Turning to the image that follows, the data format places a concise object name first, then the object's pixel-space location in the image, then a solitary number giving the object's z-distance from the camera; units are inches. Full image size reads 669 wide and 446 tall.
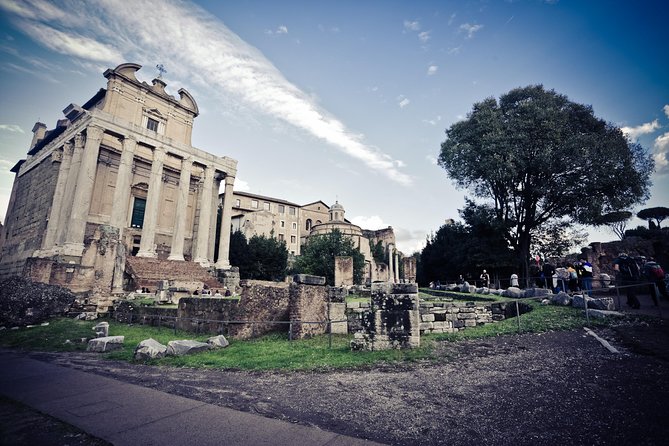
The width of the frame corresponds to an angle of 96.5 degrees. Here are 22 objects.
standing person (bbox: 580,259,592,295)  457.3
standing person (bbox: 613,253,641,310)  413.4
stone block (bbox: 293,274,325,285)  358.3
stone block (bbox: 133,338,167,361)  278.1
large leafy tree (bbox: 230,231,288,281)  1380.4
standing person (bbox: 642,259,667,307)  371.9
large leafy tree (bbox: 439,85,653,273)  781.3
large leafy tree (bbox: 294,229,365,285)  1104.2
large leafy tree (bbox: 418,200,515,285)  934.4
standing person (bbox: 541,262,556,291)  600.0
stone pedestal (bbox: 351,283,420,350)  263.9
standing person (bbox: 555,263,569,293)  516.4
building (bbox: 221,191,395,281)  2026.3
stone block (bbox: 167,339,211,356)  287.6
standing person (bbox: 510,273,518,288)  686.5
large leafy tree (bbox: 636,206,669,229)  1689.2
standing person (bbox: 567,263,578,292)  497.8
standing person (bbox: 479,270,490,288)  957.6
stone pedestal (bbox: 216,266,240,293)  861.8
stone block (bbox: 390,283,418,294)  266.2
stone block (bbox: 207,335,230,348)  322.7
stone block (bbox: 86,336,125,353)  322.7
